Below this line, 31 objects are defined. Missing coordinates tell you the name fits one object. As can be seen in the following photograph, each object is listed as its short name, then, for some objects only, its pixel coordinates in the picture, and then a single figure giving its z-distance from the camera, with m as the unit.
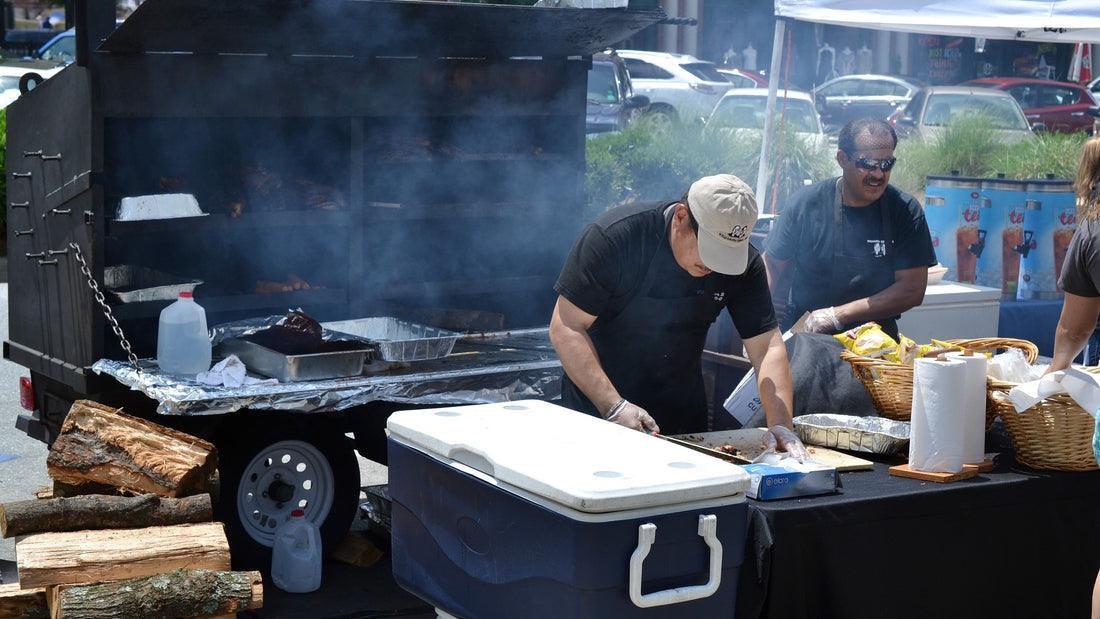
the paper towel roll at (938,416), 3.05
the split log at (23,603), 3.59
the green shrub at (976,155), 10.81
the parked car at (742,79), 22.16
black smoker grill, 4.22
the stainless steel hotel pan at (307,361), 4.19
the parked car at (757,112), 14.80
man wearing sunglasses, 4.56
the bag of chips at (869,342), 3.60
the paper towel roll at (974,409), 3.12
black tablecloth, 2.82
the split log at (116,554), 3.50
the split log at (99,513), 3.65
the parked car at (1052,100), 20.31
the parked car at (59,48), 17.80
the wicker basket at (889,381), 3.47
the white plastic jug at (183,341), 4.18
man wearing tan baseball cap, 3.21
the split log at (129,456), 3.91
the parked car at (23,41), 22.20
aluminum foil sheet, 3.98
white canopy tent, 6.21
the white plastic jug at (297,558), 4.41
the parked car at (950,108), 16.62
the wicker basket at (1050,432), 3.18
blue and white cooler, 2.27
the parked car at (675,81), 20.58
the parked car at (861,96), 19.92
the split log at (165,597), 3.38
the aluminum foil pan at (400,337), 4.39
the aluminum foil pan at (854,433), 3.31
